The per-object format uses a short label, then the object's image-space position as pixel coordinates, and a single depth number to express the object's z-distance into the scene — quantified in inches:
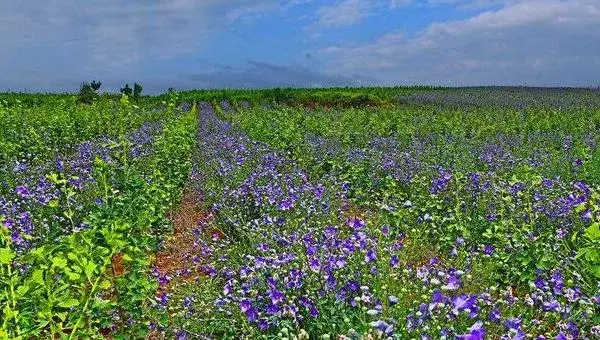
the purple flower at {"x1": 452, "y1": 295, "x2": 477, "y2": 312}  111.7
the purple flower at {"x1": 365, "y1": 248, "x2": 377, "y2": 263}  154.7
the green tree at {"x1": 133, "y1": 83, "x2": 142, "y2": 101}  1729.2
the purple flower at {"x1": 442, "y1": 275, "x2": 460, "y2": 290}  116.4
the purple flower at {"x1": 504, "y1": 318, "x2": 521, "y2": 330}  110.3
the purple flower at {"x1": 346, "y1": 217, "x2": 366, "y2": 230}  184.7
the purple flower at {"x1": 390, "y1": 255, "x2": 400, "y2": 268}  155.2
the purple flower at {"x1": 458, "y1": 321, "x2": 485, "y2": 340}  99.7
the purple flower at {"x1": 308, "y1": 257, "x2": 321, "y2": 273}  154.8
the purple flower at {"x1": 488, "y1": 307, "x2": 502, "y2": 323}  126.6
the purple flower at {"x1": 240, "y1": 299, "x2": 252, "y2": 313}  154.4
